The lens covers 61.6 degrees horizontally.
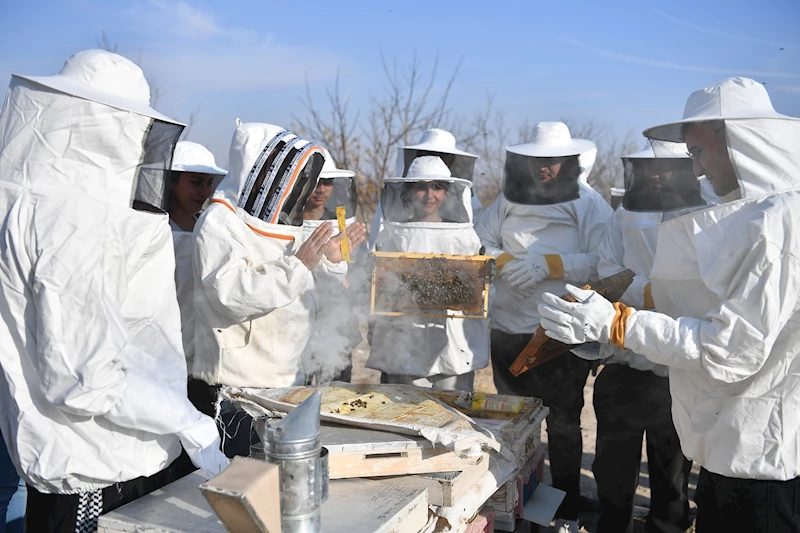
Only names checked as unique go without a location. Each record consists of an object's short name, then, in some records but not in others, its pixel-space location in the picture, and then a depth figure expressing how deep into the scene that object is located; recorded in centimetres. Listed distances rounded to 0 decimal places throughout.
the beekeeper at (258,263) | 286
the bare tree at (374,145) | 1184
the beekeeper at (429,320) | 408
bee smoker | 165
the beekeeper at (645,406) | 353
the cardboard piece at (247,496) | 146
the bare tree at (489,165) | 1492
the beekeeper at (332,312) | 344
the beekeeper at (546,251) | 412
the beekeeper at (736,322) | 211
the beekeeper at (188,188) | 351
